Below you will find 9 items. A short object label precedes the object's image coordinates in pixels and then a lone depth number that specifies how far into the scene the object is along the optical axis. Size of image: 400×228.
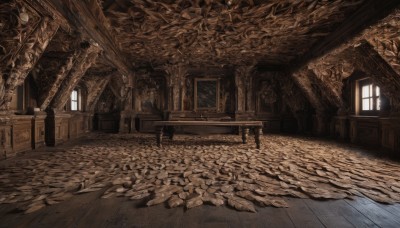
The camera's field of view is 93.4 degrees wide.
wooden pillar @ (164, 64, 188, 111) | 9.36
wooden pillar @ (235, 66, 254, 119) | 9.44
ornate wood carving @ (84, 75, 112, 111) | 8.57
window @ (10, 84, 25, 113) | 5.08
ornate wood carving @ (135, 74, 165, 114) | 9.80
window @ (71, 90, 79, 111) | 8.55
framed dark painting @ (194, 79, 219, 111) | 9.68
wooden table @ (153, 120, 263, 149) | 5.45
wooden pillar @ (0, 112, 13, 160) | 3.83
